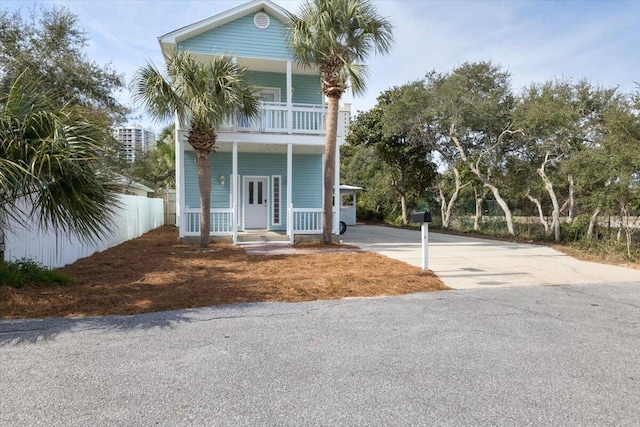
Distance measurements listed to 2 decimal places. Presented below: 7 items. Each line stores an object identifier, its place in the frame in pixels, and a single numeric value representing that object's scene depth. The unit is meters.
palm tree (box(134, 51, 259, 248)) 10.65
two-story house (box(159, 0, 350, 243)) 13.41
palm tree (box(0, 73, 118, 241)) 5.01
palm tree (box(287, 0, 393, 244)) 11.60
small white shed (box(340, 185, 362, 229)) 26.05
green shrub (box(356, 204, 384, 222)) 31.35
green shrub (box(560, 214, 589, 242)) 15.16
